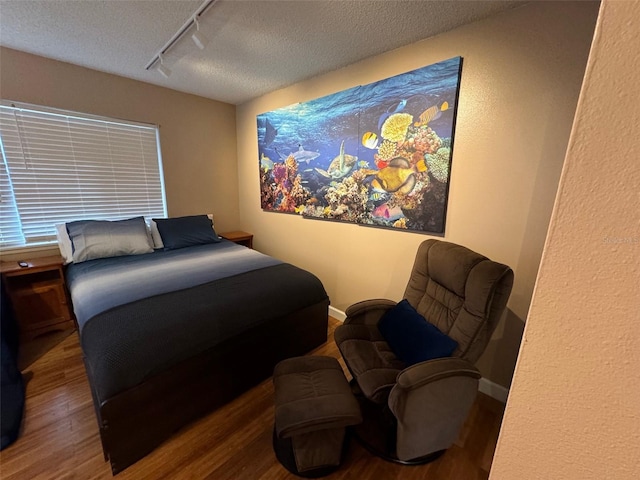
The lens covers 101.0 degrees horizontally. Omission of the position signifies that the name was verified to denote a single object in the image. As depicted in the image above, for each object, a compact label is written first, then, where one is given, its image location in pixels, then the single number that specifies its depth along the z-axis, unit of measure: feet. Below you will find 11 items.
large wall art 6.11
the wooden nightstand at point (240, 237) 11.32
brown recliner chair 4.07
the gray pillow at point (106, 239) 7.88
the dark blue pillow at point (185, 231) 9.43
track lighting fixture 5.24
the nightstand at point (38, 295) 7.19
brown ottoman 3.95
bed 4.30
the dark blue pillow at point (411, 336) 4.66
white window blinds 7.63
